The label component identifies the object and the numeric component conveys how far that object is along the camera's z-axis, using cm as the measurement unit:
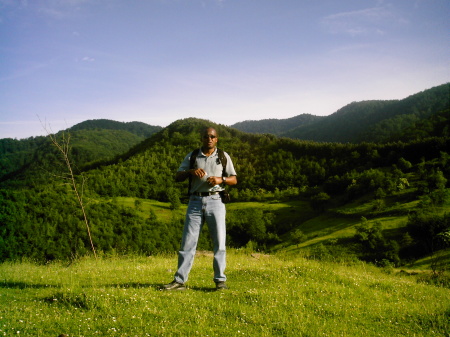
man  584
